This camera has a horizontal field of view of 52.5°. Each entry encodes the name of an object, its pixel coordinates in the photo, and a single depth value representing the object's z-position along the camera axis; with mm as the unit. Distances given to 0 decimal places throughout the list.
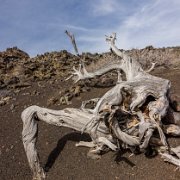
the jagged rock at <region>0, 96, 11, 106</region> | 5703
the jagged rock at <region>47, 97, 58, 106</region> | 5079
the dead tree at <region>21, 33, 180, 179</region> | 3201
